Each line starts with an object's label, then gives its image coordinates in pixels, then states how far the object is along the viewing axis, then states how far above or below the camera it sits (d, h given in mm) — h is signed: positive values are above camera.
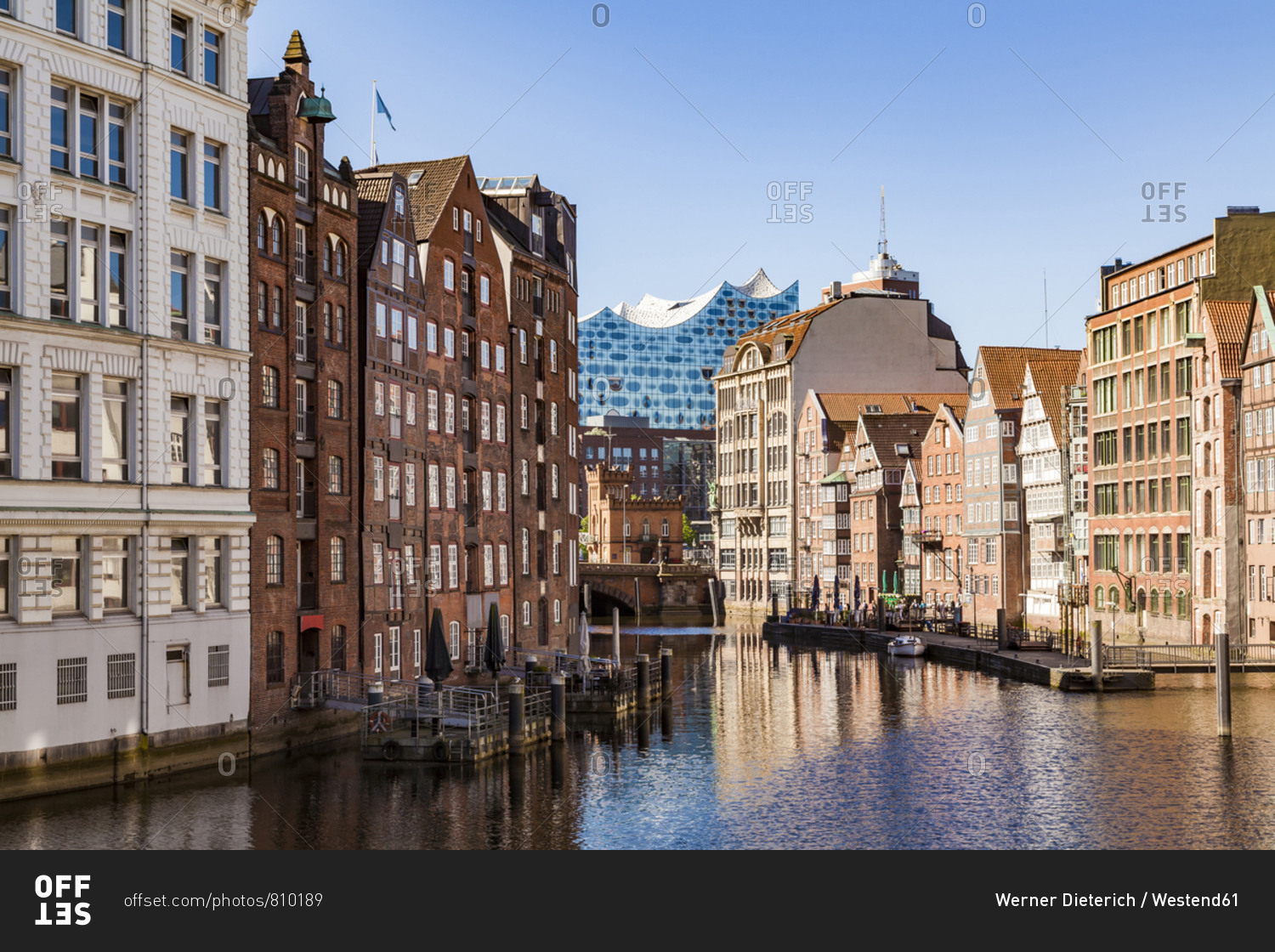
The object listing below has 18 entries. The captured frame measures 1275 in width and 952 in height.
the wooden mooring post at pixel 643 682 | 71562 -6480
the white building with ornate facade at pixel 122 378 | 42219 +4790
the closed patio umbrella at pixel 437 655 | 56812 -4111
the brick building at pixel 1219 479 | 86062 +3198
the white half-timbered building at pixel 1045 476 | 112188 +4489
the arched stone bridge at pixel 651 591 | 164750 -5369
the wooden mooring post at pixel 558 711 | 58031 -6268
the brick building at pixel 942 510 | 128250 +2353
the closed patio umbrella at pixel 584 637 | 74750 -4554
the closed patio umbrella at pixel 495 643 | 68562 -4465
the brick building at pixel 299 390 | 52781 +5411
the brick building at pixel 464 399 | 69938 +6690
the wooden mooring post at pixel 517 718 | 54031 -6089
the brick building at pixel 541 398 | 82625 +7981
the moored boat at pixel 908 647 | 101812 -7004
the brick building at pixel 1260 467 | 82500 +3706
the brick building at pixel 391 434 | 61250 +4372
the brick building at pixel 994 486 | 117938 +4026
